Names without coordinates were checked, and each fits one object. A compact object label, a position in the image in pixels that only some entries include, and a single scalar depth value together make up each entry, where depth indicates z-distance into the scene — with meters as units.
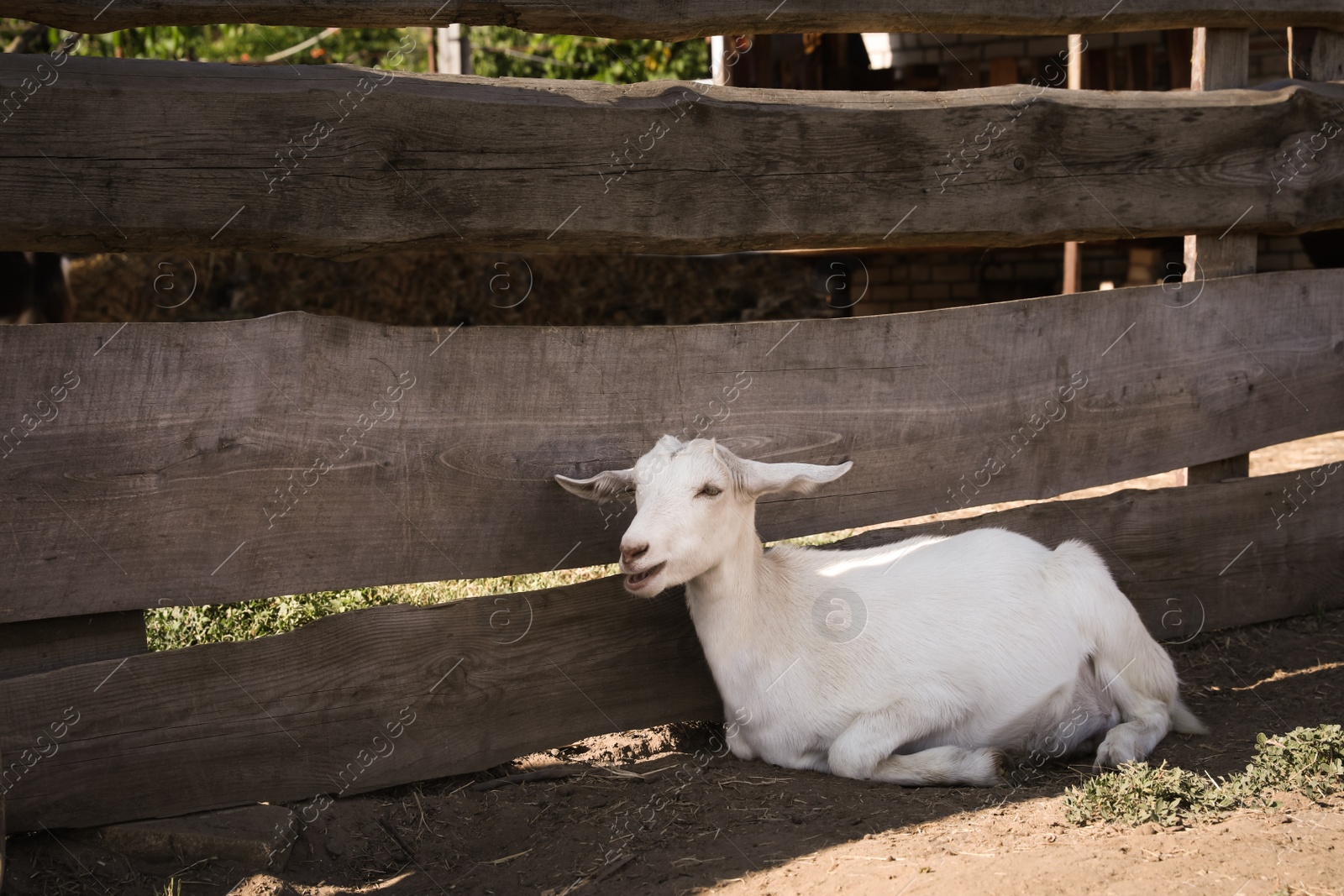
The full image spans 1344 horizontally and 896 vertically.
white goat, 3.85
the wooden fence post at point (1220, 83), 5.12
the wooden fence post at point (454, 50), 9.82
